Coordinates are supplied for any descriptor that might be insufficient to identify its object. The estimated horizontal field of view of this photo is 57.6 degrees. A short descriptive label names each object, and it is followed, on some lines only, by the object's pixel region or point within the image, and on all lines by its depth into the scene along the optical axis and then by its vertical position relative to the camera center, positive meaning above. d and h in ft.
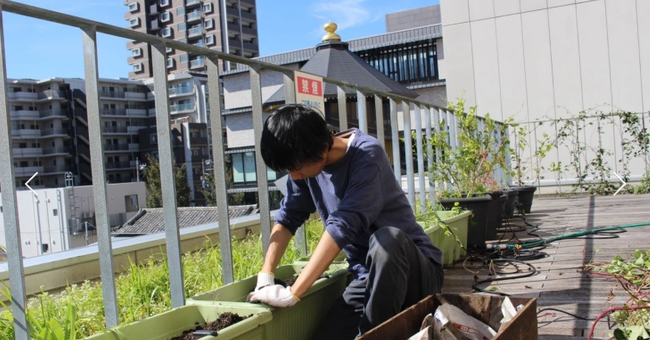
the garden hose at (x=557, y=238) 11.59 -1.99
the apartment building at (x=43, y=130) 234.17 +20.58
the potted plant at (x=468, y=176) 12.12 -0.58
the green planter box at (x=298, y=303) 5.11 -1.33
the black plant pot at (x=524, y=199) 18.47 -1.67
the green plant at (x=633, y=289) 5.01 -1.68
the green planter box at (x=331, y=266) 6.50 -1.18
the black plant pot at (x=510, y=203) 16.82 -1.63
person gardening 5.18 -0.64
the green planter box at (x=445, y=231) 9.62 -1.35
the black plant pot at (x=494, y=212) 13.32 -1.48
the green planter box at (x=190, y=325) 4.24 -1.19
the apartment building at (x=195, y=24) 236.02 +59.38
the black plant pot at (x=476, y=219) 12.06 -1.42
